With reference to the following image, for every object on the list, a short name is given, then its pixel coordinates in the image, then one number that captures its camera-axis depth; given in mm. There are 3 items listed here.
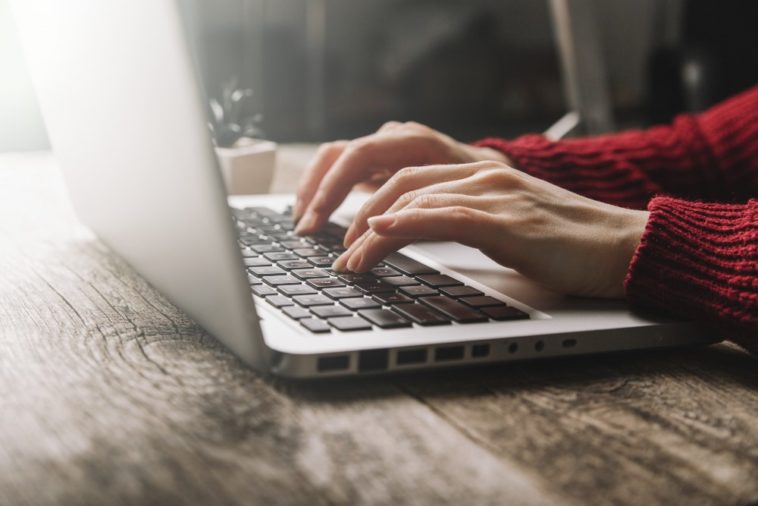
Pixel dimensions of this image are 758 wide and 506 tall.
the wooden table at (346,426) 393
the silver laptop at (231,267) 468
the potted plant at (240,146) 1046
